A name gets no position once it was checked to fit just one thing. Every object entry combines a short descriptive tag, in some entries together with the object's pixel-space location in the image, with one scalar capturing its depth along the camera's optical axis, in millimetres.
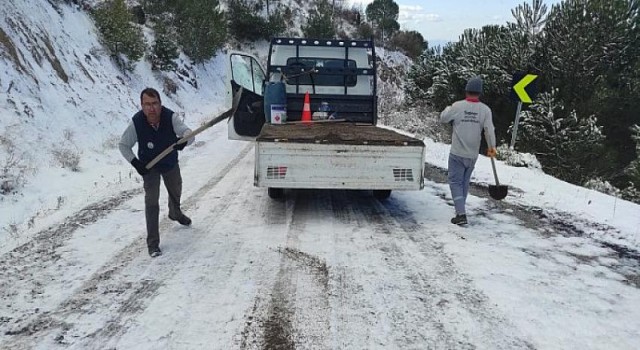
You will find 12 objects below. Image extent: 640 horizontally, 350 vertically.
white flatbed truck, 5723
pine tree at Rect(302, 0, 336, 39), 37312
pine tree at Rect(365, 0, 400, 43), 55812
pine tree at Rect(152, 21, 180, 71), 22203
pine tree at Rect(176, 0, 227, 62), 27547
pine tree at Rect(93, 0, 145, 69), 17719
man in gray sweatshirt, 5723
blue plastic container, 8008
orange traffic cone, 8375
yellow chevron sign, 10297
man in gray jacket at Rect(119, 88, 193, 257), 4516
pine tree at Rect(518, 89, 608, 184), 13523
